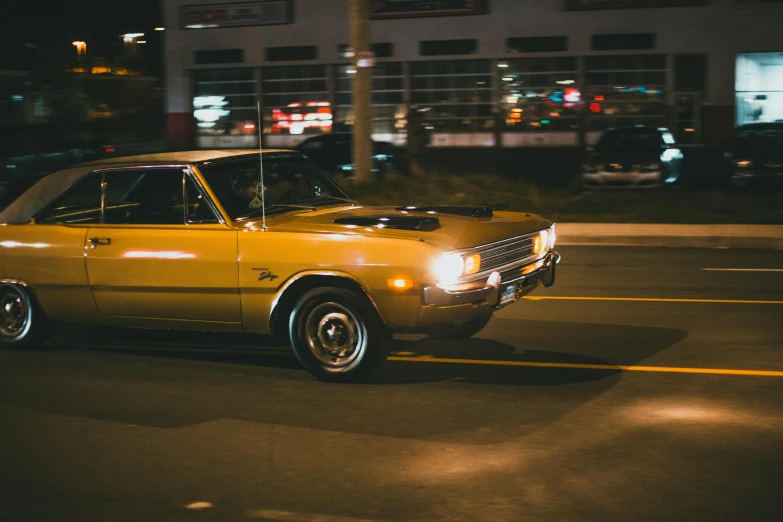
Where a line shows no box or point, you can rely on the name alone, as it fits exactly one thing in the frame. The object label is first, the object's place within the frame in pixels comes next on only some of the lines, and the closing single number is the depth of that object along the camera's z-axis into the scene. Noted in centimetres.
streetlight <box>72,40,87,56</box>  7037
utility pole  1986
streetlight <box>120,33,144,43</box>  7554
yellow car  713
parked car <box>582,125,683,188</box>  2308
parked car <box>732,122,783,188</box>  2228
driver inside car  812
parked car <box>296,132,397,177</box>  3041
